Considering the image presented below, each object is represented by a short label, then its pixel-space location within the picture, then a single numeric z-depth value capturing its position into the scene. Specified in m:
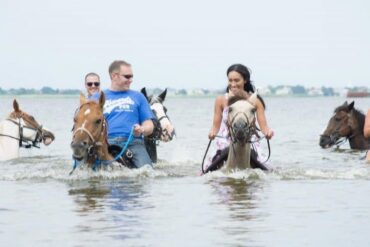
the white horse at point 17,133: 18.66
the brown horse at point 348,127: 21.91
